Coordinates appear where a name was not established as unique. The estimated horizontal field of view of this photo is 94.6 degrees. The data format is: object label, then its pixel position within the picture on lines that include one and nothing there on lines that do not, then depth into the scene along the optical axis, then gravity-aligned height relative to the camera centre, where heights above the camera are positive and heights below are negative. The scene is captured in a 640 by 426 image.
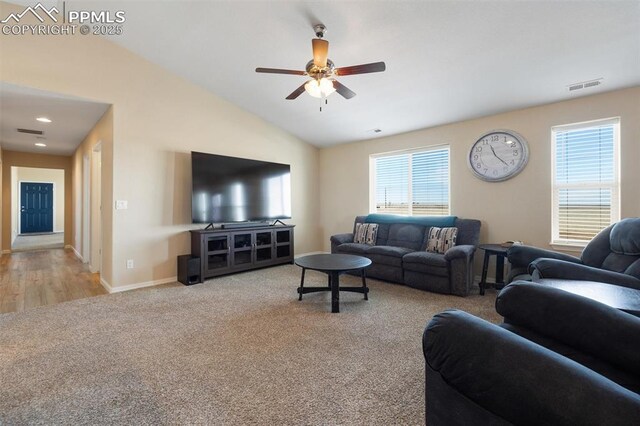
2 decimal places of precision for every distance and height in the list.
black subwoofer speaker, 4.15 -0.83
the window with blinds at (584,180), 3.46 +0.37
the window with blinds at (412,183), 4.84 +0.50
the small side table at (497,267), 3.71 -0.72
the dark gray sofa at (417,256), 3.63 -0.62
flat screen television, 4.41 +0.36
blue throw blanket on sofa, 4.44 -0.14
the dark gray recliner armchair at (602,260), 2.30 -0.45
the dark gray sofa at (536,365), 0.75 -0.49
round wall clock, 3.95 +0.77
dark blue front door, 10.03 +0.15
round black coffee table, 3.16 -0.61
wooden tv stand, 4.35 -0.60
